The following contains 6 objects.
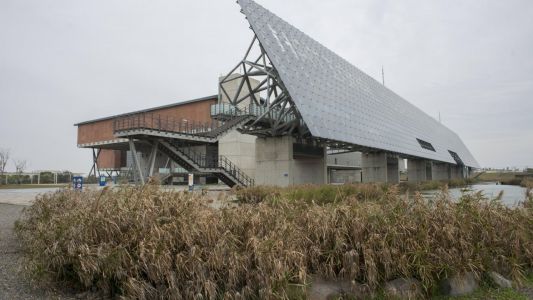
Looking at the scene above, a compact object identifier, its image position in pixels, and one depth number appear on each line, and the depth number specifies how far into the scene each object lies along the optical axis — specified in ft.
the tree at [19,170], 291.58
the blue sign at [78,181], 54.65
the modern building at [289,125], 107.55
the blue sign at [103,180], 64.69
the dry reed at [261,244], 16.69
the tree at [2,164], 253.85
